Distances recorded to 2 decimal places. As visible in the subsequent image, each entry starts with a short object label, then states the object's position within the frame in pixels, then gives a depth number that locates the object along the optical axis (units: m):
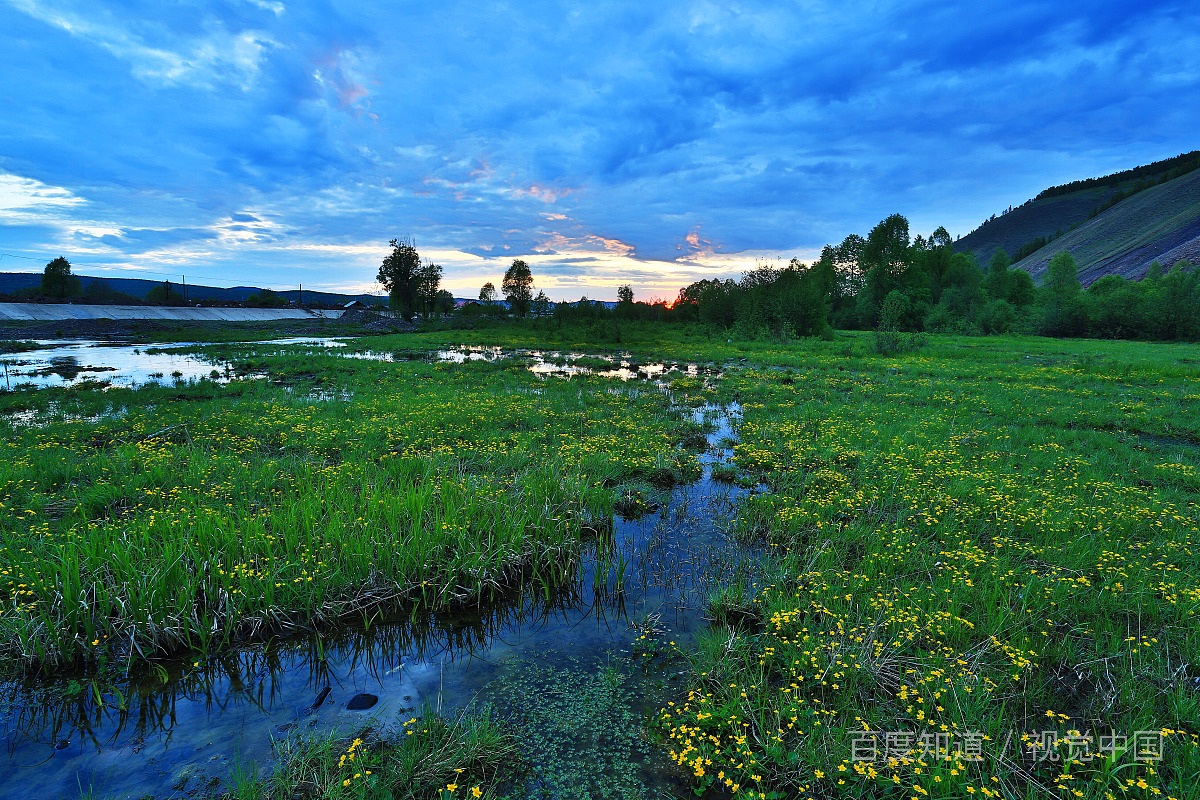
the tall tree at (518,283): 113.50
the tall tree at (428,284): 98.50
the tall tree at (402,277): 97.00
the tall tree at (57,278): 78.62
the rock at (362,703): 4.80
